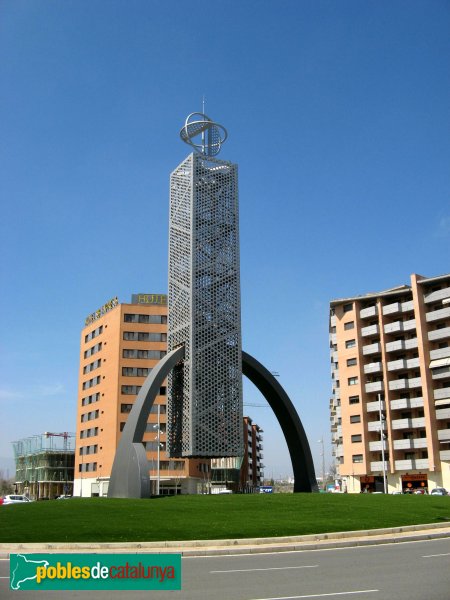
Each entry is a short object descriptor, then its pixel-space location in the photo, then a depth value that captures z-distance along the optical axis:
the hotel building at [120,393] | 85.50
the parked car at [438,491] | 61.13
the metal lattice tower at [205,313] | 32.53
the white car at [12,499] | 46.64
